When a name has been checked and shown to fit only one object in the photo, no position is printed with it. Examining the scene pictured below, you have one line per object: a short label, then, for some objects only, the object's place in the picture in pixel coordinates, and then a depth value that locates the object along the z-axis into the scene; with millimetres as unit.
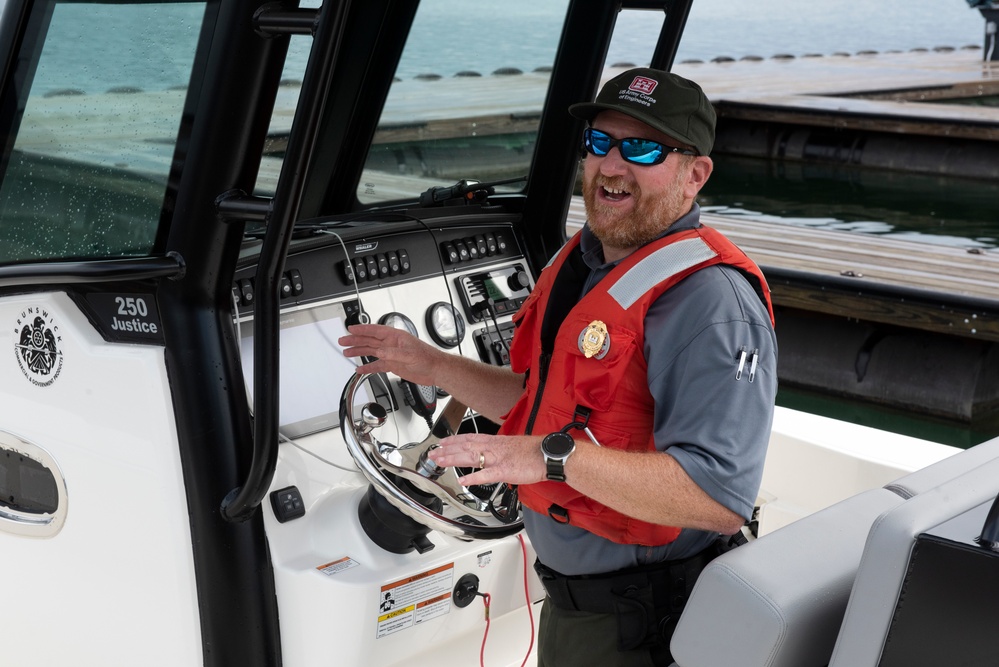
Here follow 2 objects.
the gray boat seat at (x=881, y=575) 1299
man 1616
